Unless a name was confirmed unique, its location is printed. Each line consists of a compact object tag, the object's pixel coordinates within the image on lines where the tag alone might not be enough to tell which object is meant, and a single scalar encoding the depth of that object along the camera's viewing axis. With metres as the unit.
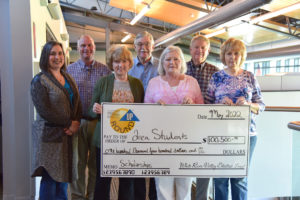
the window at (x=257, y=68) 14.83
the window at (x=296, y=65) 14.99
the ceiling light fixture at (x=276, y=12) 5.75
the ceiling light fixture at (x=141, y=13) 7.43
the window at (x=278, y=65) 16.59
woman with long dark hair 1.82
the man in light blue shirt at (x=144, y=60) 2.40
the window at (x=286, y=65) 15.88
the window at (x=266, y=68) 16.78
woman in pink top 1.85
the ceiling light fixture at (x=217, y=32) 8.81
